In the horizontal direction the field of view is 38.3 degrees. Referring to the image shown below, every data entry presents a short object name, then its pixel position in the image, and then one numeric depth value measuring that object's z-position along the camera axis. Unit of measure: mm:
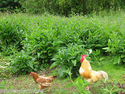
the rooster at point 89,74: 3240
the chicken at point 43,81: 3355
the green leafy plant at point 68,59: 4340
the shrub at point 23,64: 4898
